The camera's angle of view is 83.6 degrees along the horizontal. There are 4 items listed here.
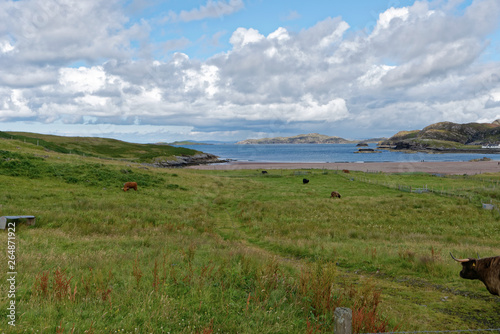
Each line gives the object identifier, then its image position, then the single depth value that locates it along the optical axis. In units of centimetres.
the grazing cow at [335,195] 3400
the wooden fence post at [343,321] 472
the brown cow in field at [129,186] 2821
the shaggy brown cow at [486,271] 745
